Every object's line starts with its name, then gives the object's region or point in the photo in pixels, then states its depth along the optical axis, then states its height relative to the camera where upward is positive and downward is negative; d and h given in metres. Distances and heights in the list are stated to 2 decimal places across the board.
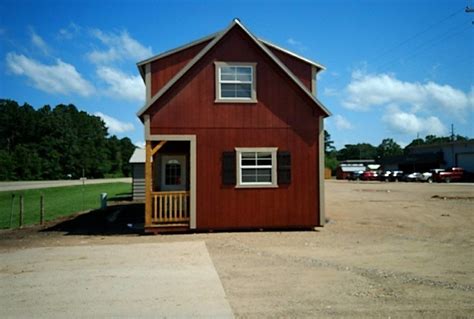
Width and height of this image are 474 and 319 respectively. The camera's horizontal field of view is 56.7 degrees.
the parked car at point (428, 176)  59.75 +0.17
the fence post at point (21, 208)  16.44 -1.15
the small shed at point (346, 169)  90.56 +1.73
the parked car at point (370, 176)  73.19 +0.22
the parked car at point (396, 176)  67.62 +0.19
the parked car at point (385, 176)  69.51 +0.20
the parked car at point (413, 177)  61.78 +0.03
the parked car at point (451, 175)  56.81 +0.29
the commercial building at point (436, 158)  60.38 +3.07
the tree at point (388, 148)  147.38 +10.23
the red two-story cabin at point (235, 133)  14.56 +1.50
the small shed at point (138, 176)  28.81 +0.10
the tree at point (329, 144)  155.62 +12.01
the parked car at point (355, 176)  78.09 +0.24
